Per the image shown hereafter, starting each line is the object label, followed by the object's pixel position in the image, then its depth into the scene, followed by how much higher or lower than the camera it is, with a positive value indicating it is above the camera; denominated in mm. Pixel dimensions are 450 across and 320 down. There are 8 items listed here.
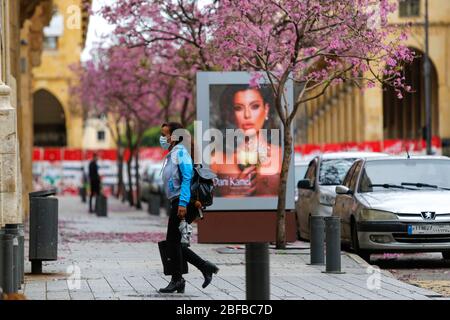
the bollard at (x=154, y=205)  39750 -1892
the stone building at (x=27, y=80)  16703 +2039
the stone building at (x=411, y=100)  58531 +1909
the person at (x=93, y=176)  43062 -1103
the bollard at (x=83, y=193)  55575 -2122
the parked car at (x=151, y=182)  51169 -1589
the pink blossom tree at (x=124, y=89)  38500 +1812
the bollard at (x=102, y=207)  38844 -1891
